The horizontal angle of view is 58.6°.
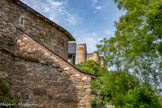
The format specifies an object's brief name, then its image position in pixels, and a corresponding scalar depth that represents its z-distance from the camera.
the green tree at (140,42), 7.13
